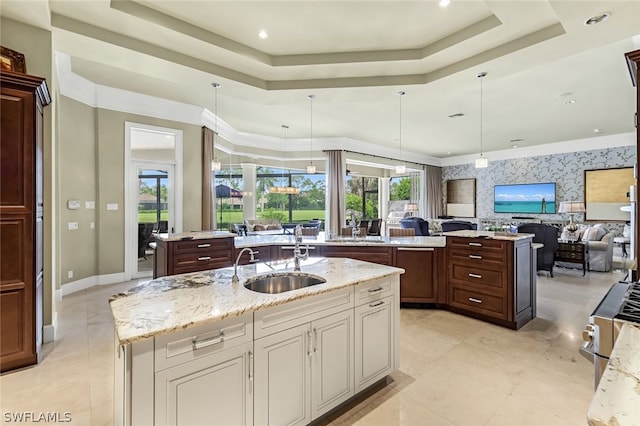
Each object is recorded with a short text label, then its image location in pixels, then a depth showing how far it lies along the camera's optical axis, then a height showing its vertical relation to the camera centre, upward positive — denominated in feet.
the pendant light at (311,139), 14.27 +5.61
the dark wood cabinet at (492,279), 10.86 -2.58
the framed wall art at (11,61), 8.20 +4.19
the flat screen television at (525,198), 28.86 +1.29
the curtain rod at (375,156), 27.05 +5.45
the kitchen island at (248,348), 4.08 -2.26
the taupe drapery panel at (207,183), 19.30 +1.78
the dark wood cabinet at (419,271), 12.78 -2.53
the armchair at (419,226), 24.38 -1.19
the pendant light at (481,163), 15.29 +2.43
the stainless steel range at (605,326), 3.55 -1.37
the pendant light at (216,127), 13.00 +5.34
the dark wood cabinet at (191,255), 11.89 -1.78
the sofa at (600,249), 20.21 -2.58
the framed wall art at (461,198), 34.81 +1.59
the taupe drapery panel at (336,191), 26.40 +1.75
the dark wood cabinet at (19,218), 7.81 -0.17
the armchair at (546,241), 18.56 -1.85
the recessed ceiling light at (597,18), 8.07 +5.20
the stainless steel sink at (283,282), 6.97 -1.63
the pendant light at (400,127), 13.58 +5.26
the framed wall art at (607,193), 24.75 +1.53
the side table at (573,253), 19.51 -2.76
